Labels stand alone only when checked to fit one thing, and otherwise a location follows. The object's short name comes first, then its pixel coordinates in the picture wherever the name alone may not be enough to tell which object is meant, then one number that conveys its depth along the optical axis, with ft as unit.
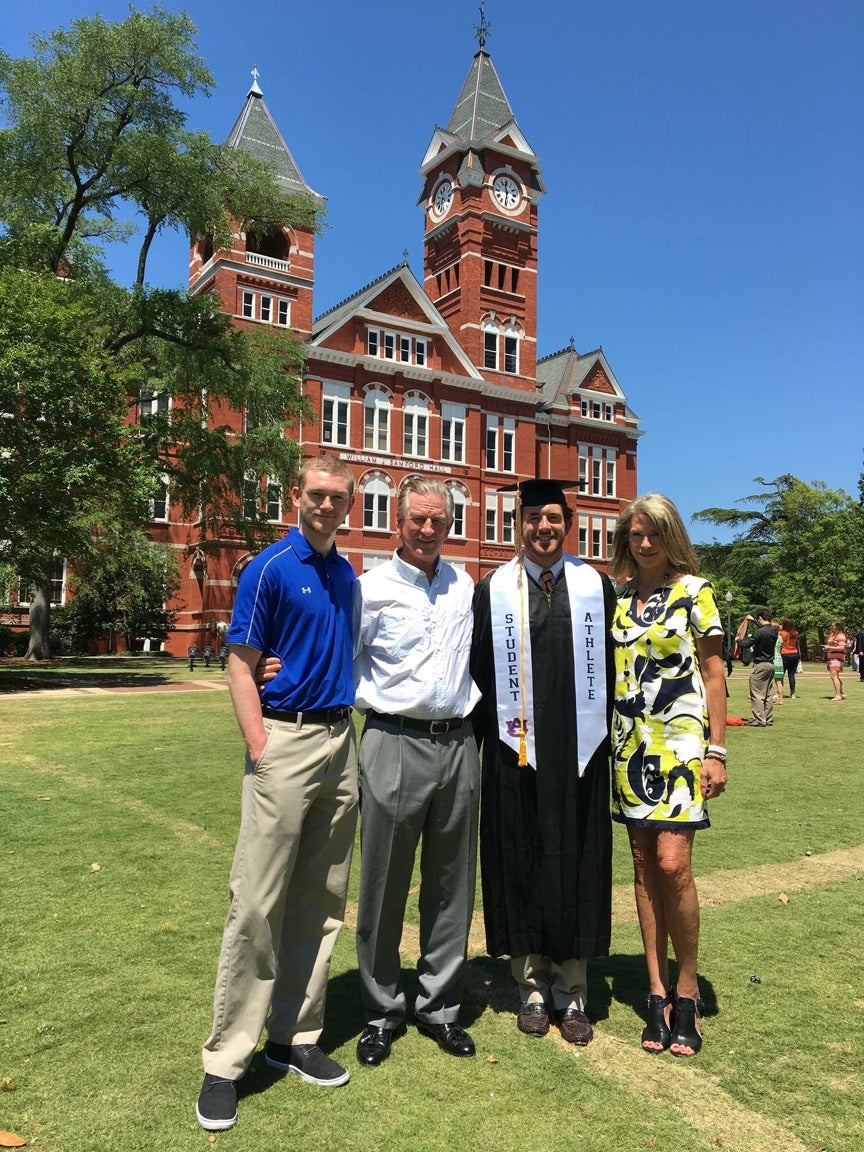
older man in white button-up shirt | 10.69
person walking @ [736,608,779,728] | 43.55
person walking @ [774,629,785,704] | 53.88
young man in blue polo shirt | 9.66
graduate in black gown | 11.32
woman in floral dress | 10.87
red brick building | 124.67
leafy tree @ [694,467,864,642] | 151.23
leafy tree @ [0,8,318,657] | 59.31
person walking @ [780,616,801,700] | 58.95
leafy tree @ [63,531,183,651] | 105.81
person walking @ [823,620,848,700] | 59.31
